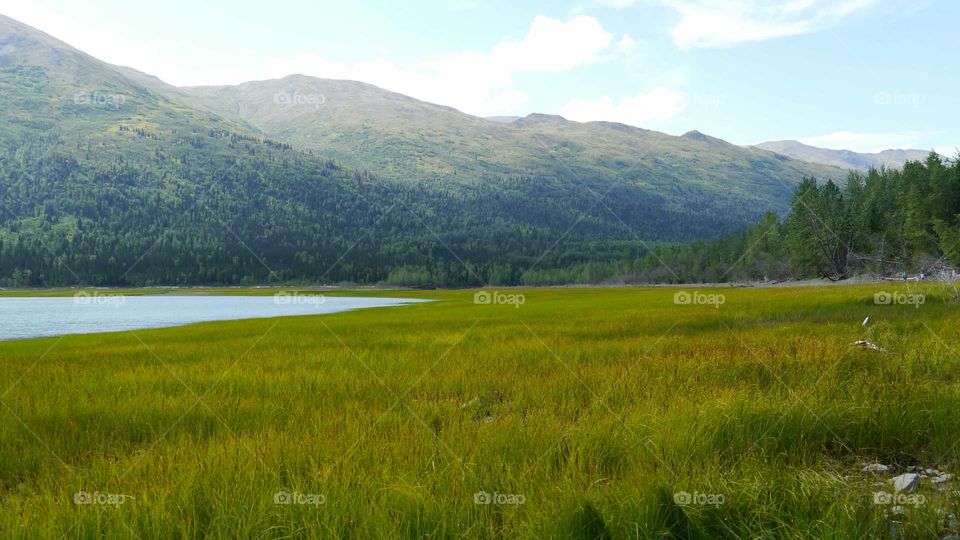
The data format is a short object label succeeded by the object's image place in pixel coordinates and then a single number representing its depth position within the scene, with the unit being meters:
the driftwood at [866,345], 10.88
